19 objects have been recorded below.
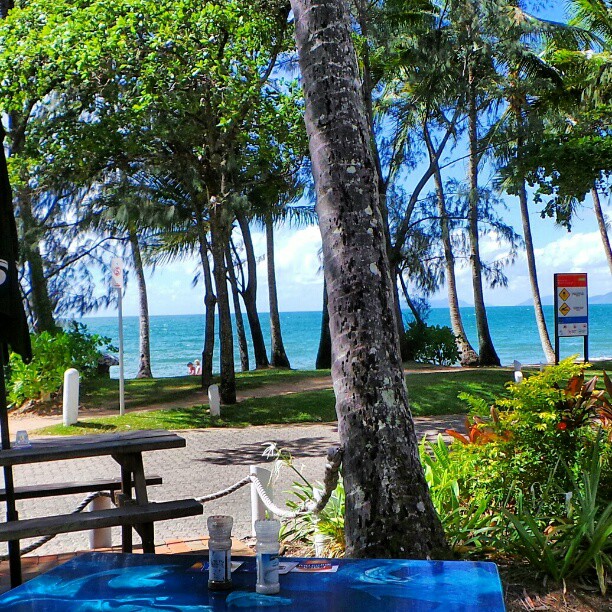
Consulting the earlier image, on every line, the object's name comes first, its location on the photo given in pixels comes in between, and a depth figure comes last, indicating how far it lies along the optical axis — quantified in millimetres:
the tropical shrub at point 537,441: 5449
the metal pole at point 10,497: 4402
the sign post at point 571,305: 13695
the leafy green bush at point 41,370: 16828
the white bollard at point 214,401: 15141
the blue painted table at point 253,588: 2441
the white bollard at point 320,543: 5129
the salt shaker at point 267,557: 2623
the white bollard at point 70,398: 14273
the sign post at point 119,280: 14516
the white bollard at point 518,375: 10336
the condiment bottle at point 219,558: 2664
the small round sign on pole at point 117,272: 14711
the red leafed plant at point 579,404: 5512
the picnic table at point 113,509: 4578
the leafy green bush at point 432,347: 25312
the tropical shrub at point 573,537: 4449
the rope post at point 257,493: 5938
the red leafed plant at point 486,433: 5648
